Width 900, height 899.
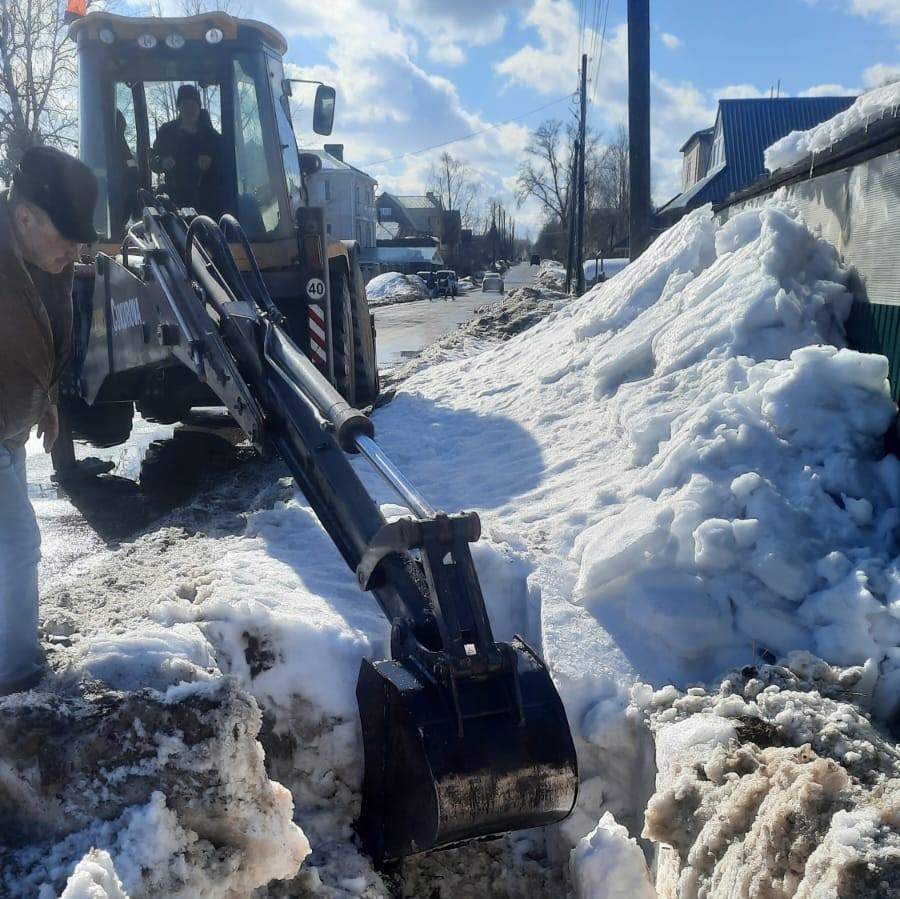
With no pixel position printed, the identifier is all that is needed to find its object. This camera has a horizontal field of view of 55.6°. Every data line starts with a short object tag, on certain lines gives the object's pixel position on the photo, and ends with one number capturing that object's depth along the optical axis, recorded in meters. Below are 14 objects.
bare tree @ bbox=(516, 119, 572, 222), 72.19
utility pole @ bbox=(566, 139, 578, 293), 34.89
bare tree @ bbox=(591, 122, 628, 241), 68.25
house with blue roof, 33.84
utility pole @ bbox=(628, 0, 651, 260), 11.70
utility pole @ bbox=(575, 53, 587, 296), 28.61
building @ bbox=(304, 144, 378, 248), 75.75
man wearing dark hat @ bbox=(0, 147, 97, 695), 2.69
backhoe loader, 2.50
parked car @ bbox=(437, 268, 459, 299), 47.99
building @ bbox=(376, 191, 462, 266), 90.00
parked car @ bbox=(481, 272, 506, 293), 53.09
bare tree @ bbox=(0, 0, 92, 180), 28.22
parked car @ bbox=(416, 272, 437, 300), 48.72
